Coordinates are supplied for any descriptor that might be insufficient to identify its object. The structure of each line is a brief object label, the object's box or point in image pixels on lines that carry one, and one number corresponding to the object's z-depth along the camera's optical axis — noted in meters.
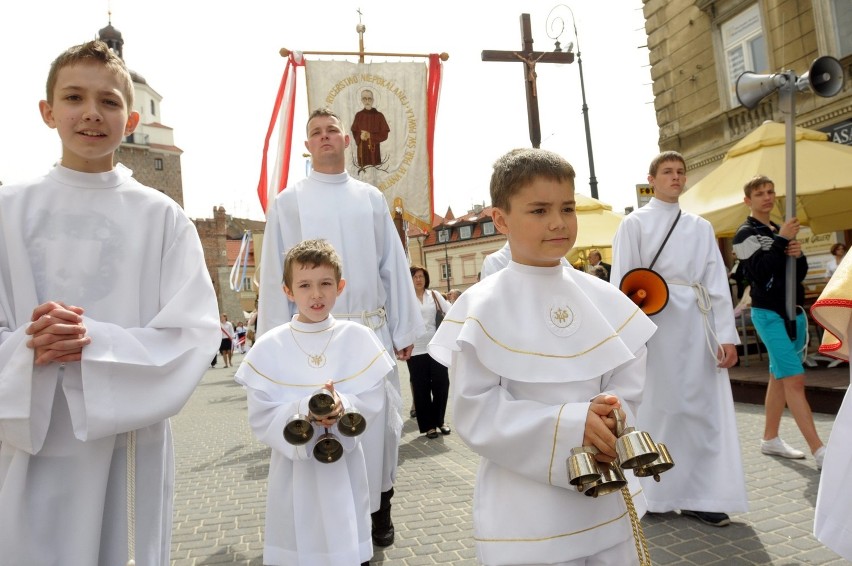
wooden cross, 11.42
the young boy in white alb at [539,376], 1.88
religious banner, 8.76
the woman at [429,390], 7.76
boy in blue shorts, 5.25
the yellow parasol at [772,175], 8.17
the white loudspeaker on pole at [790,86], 5.84
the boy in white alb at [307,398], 3.02
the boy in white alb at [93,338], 1.98
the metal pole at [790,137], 5.57
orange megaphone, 4.28
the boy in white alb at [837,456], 2.05
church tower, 66.38
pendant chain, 3.27
